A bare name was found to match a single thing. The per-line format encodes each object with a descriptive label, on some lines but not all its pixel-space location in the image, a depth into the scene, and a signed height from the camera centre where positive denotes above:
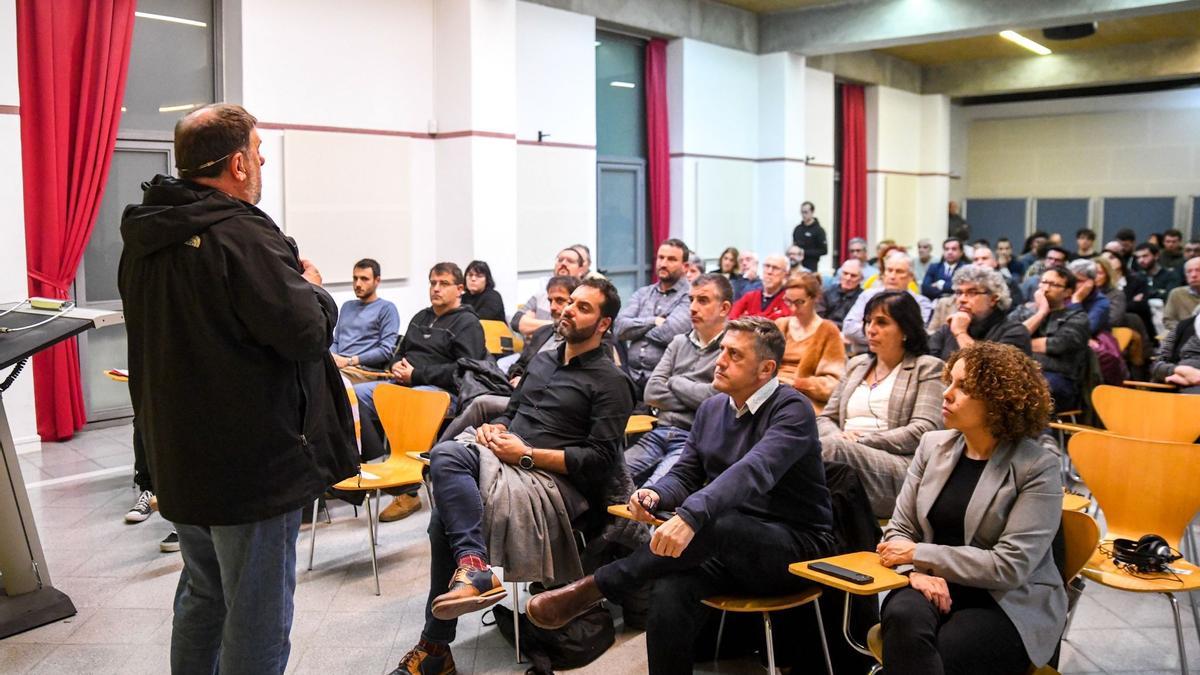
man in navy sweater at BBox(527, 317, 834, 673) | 2.88 -0.77
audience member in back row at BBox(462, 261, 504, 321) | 7.25 -0.31
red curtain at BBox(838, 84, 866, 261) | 14.87 +1.34
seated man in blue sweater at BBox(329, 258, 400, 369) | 6.24 -0.44
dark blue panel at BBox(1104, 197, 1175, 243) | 16.36 +0.55
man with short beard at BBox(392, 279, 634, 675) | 3.24 -0.75
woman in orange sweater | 4.62 -0.47
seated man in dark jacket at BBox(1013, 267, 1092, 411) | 5.58 -0.49
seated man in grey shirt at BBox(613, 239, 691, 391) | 5.70 -0.39
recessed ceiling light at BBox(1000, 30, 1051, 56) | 13.98 +2.97
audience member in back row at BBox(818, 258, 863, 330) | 7.38 -0.31
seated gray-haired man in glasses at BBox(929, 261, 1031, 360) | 5.10 -0.31
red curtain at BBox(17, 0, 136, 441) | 6.45 +0.77
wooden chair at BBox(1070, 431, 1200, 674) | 3.35 -0.80
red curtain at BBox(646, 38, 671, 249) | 11.26 +1.28
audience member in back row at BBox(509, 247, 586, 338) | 6.48 -0.37
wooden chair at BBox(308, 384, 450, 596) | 4.11 -0.80
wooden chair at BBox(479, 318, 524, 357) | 6.76 -0.57
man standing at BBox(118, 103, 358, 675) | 2.16 -0.24
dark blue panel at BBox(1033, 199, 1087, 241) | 17.23 +0.54
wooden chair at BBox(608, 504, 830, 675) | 2.84 -1.00
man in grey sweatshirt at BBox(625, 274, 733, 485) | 4.29 -0.57
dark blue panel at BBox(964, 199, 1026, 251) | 17.88 +0.54
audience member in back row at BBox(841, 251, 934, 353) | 6.16 -0.24
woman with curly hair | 2.50 -0.75
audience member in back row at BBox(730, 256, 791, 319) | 6.12 -0.29
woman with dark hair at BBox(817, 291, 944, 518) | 3.71 -0.60
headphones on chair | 3.09 -0.94
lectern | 3.51 -1.05
